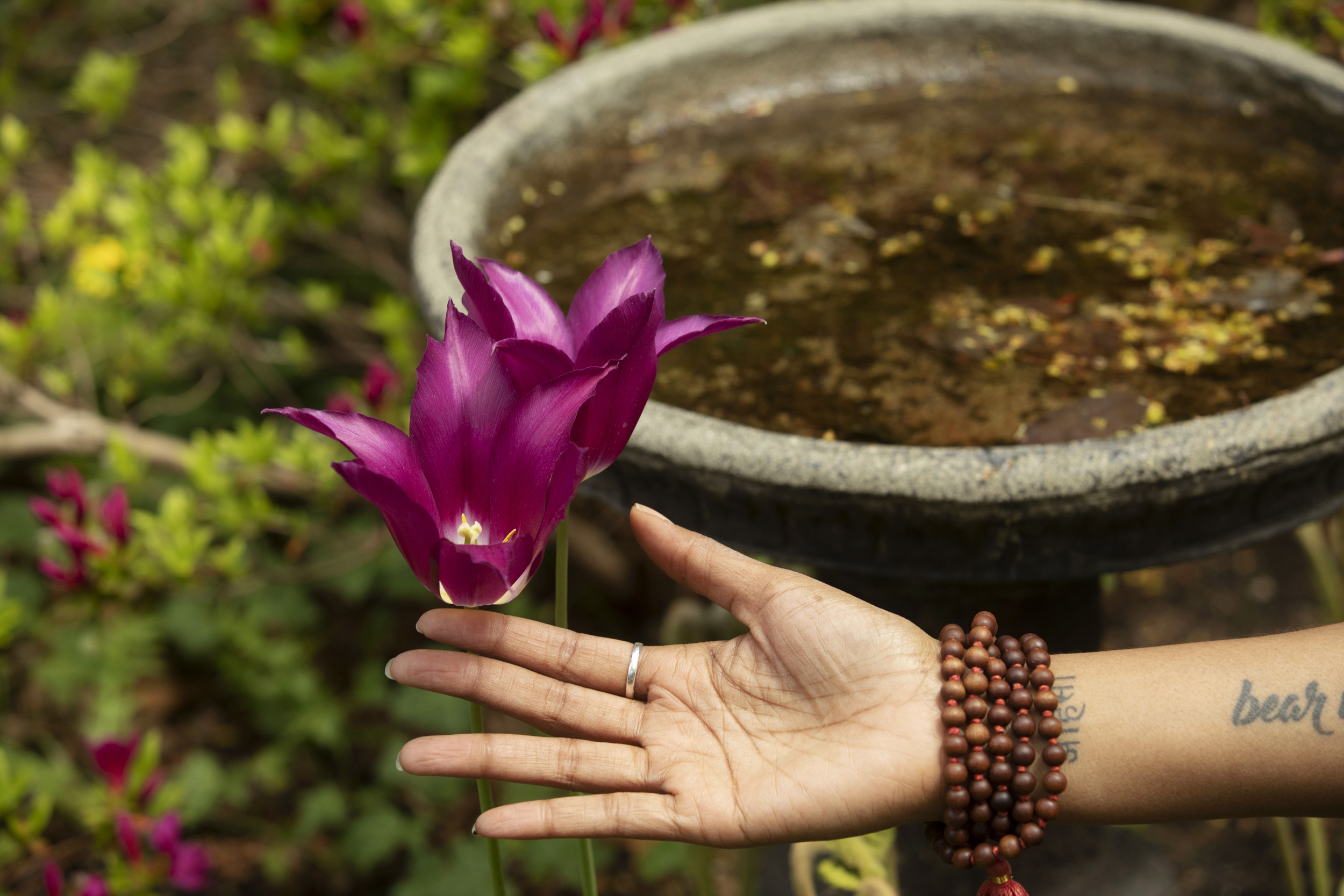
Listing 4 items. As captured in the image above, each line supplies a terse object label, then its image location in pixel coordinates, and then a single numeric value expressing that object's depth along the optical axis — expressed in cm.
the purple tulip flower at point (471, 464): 71
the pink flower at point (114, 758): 98
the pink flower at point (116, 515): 101
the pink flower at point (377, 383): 104
